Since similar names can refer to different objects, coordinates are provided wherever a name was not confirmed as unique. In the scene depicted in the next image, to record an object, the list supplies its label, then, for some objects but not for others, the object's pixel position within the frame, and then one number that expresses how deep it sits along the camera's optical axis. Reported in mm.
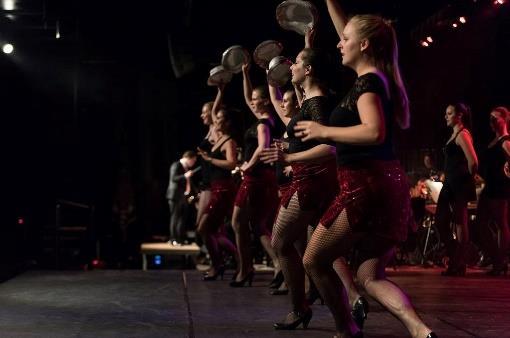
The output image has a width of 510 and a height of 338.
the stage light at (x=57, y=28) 13294
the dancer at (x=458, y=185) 9188
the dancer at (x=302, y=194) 5457
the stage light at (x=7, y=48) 12734
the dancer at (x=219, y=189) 8828
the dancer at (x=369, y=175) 4066
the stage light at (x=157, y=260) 14454
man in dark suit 14984
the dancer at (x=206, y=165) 9211
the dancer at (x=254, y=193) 7906
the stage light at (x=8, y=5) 11334
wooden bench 14030
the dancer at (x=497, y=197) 9523
